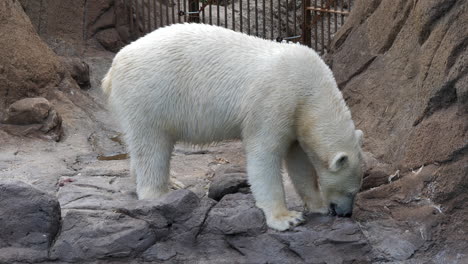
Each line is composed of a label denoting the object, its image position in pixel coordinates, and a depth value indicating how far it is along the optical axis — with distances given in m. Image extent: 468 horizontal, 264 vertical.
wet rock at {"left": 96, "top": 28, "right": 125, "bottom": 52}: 24.48
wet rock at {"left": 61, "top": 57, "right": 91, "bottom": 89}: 20.92
